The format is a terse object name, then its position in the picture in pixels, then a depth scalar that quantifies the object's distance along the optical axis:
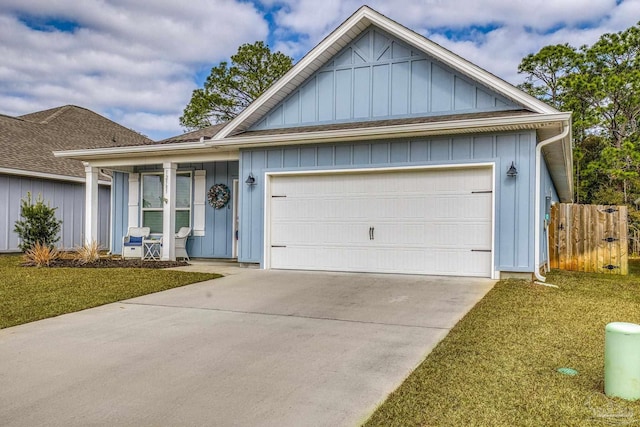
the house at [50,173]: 14.12
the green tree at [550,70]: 23.16
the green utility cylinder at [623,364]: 3.04
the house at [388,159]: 8.22
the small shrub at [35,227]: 11.68
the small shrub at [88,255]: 10.81
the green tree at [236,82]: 27.36
